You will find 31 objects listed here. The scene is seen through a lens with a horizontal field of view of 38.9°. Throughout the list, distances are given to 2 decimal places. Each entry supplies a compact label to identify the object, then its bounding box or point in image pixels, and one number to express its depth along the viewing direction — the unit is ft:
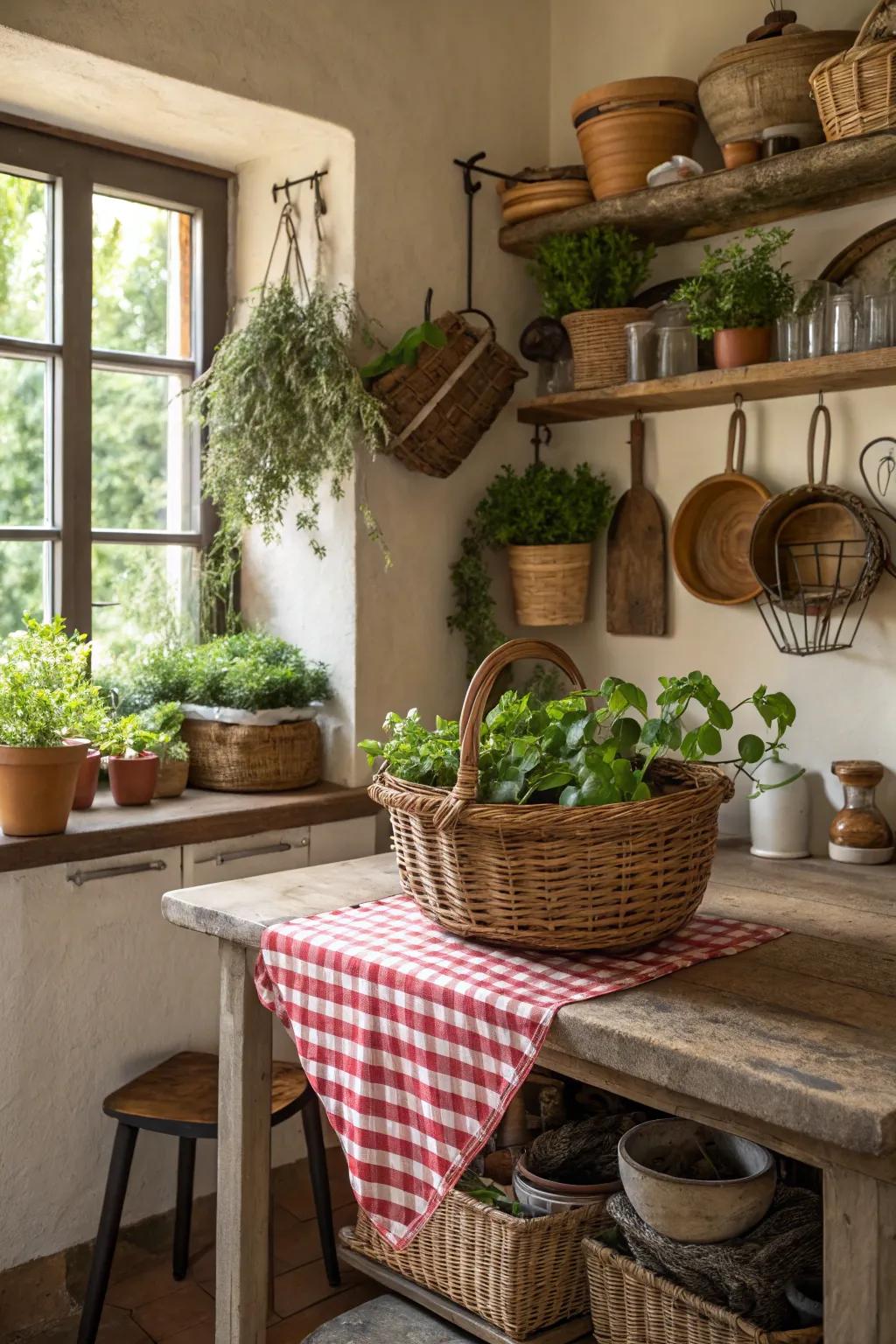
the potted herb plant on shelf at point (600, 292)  9.25
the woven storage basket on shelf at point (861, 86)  7.38
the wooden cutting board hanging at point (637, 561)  9.61
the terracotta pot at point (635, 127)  8.85
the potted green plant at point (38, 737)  7.52
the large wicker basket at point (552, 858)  5.03
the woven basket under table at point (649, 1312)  5.79
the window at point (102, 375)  9.05
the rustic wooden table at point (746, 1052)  4.18
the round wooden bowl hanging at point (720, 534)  8.99
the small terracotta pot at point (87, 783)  8.44
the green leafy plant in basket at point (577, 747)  5.28
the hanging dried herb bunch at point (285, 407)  8.87
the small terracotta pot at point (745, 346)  8.33
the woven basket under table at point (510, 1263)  6.74
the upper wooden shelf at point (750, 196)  7.75
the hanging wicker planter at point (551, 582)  9.72
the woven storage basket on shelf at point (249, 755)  9.12
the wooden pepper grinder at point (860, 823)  8.04
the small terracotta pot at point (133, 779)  8.56
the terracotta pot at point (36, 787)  7.51
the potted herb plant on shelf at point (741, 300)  8.24
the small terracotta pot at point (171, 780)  8.89
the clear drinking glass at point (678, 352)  8.82
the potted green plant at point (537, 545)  9.70
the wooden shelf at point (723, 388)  7.82
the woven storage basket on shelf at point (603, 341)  9.25
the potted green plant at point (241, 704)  9.11
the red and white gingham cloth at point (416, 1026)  4.96
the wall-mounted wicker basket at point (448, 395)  9.03
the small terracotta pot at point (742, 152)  8.34
